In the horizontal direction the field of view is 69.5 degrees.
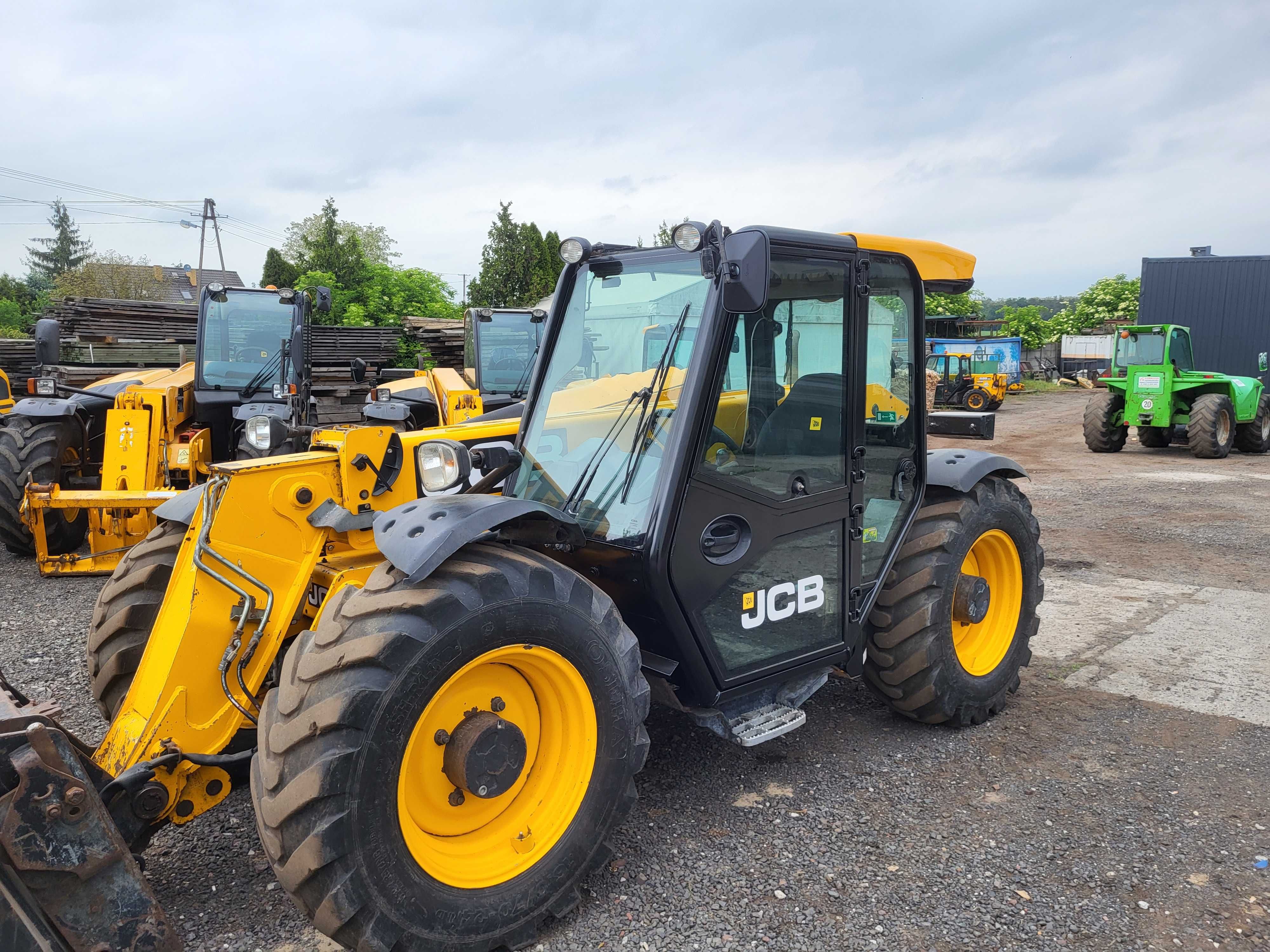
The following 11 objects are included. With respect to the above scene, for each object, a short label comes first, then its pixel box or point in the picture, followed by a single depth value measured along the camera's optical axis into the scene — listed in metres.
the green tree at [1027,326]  40.59
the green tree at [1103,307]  43.03
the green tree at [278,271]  28.88
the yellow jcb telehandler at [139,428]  7.25
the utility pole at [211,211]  42.06
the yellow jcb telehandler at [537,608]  2.35
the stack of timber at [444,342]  16.84
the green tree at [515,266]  26.42
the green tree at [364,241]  45.47
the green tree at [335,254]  27.75
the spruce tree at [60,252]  68.69
